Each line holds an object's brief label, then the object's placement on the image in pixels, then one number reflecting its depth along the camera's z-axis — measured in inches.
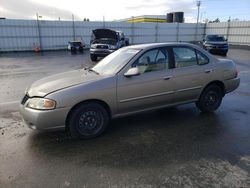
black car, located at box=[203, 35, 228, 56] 807.1
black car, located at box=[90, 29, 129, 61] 601.0
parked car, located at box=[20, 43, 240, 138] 149.3
